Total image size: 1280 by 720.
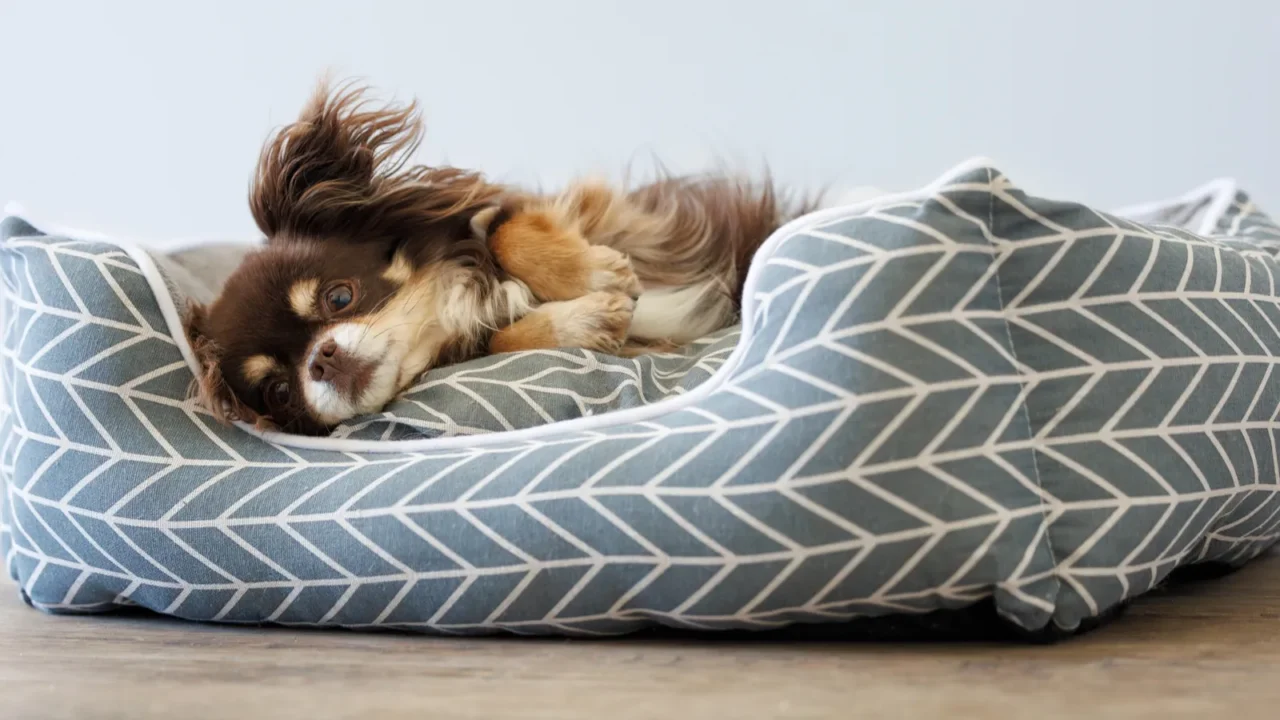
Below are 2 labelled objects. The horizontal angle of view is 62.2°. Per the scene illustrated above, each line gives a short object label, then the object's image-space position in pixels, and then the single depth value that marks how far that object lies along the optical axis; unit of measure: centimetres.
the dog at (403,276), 186
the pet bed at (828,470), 127
